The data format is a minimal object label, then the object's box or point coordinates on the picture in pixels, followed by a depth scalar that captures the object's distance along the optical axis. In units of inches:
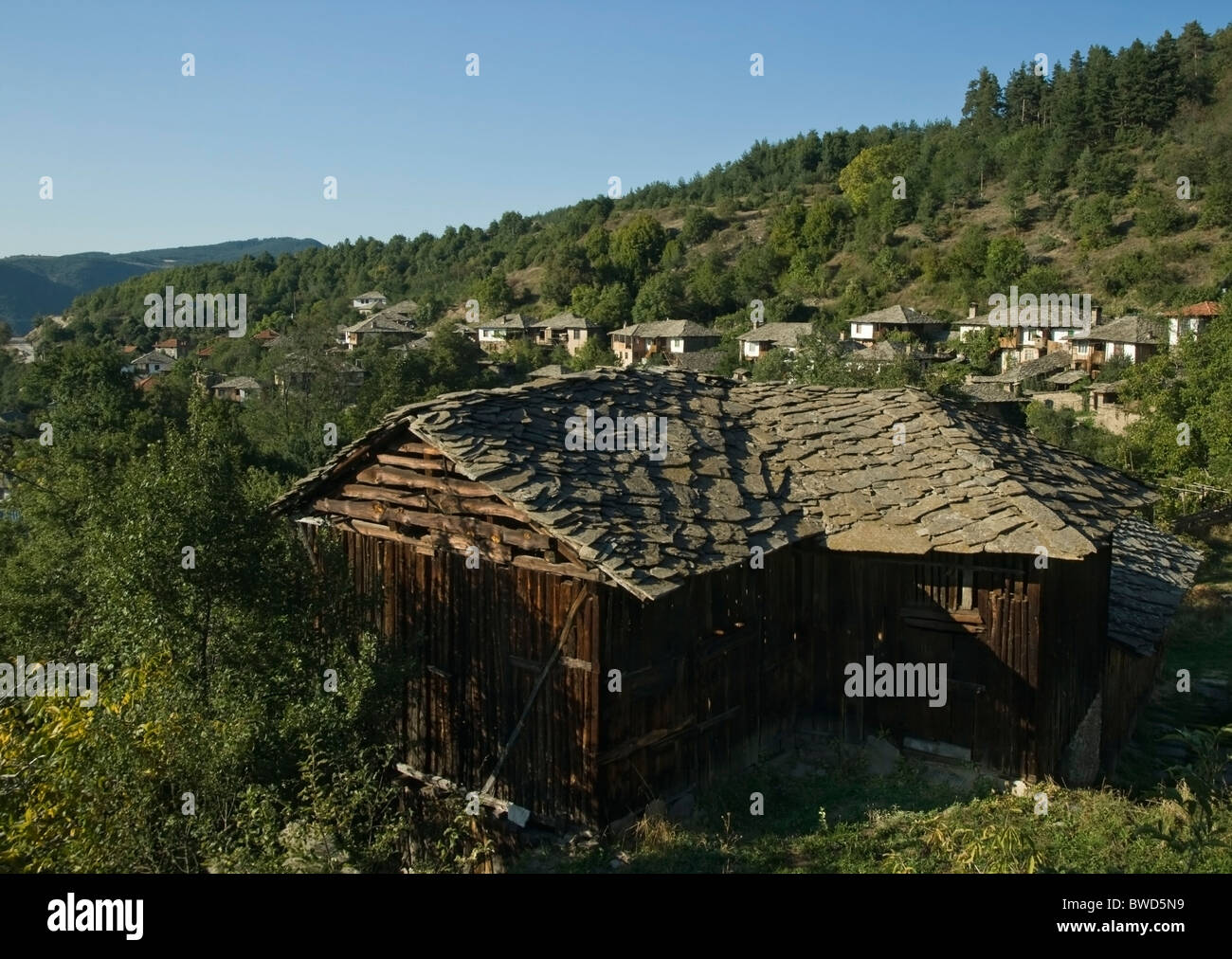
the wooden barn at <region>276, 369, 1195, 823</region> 403.2
